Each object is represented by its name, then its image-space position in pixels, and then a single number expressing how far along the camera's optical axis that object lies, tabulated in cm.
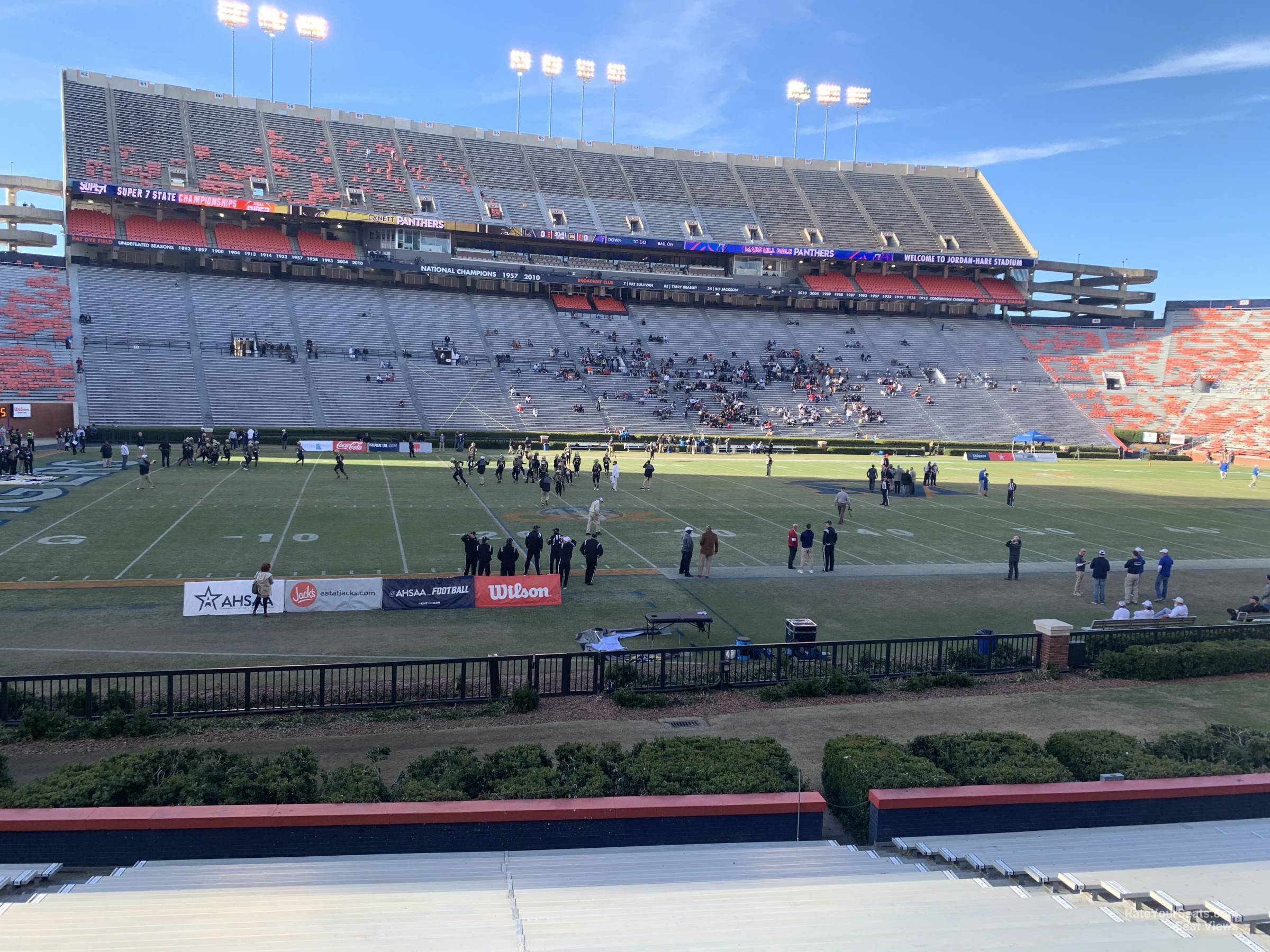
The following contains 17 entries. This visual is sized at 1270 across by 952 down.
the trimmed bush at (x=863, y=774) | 815
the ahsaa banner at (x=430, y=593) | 1742
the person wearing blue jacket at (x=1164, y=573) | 2020
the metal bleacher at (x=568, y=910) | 498
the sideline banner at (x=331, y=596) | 1708
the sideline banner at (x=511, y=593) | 1789
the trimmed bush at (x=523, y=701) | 1188
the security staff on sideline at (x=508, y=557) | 1919
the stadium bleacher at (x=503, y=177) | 6981
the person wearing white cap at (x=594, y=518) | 2403
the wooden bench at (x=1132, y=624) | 1577
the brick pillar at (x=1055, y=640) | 1418
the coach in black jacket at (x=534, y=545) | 2006
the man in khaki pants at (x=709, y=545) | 2020
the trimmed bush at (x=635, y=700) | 1220
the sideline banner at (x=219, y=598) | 1662
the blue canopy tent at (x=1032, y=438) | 6278
